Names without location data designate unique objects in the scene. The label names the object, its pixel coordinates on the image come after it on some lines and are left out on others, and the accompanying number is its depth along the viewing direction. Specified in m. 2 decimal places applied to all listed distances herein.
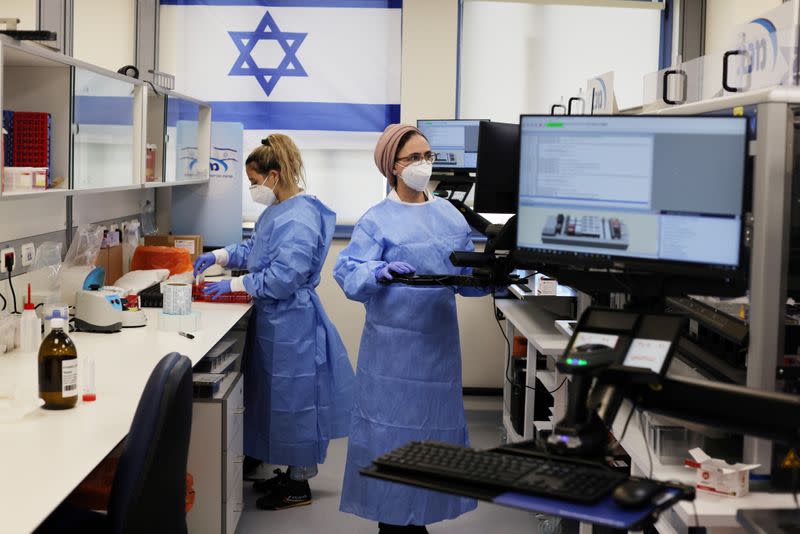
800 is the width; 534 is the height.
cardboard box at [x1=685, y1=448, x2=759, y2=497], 1.70
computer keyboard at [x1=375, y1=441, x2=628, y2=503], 1.18
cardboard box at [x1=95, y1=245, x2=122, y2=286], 4.04
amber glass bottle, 2.19
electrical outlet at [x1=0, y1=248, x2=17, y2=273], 3.00
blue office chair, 1.75
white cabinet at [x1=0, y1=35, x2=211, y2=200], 2.69
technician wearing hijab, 2.98
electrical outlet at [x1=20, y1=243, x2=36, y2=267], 3.19
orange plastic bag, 4.18
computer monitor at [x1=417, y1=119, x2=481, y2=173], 4.95
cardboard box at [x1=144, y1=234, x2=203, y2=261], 4.54
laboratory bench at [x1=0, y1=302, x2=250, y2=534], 1.67
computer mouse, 1.12
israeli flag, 5.40
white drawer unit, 2.91
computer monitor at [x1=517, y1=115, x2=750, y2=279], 1.68
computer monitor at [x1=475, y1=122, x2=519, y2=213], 2.45
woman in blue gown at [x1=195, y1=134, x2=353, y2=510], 3.60
